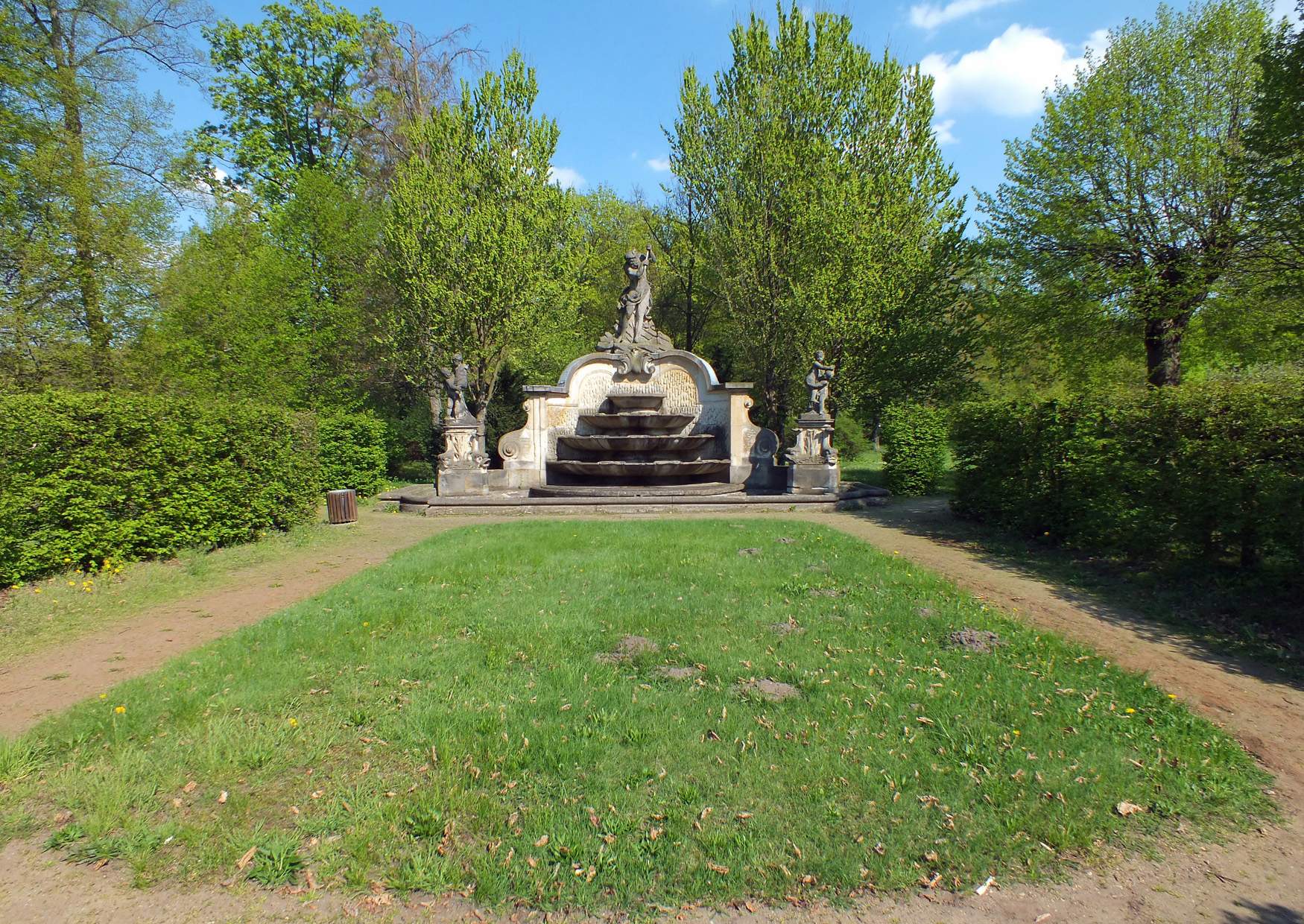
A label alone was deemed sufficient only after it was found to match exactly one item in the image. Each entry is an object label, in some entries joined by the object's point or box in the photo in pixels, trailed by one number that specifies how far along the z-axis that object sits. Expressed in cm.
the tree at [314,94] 2338
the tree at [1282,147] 1017
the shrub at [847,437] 2517
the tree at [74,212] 1273
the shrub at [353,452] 1536
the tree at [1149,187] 1517
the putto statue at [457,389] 1491
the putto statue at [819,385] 1514
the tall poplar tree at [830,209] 1848
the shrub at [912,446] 1625
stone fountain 1473
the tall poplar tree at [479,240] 1825
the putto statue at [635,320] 1648
